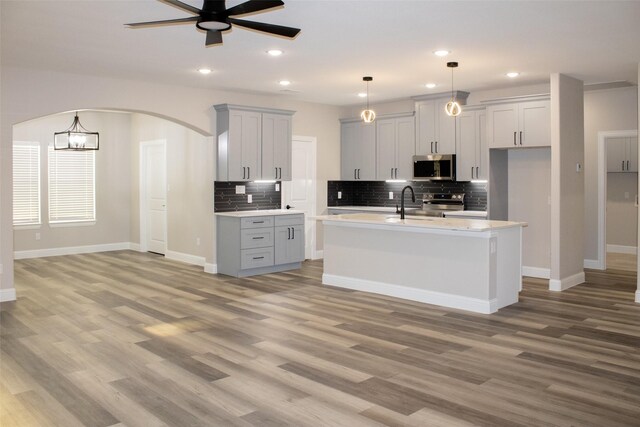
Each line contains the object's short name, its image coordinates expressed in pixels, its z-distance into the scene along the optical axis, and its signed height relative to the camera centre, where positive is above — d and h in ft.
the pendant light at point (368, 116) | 22.86 +3.27
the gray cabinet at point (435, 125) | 27.37 +3.48
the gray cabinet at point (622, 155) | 32.37 +2.23
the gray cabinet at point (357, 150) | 31.32 +2.58
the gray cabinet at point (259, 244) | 25.91 -2.40
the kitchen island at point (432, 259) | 18.71 -2.43
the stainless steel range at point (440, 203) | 27.20 -0.50
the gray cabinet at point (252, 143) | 26.53 +2.60
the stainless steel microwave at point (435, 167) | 27.22 +1.33
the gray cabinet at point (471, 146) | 26.35 +2.31
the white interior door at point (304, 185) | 30.86 +0.54
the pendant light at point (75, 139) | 31.37 +3.47
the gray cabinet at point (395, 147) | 29.27 +2.55
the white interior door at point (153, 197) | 33.63 -0.09
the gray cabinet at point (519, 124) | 24.06 +3.08
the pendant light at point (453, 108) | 20.89 +3.27
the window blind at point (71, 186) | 33.73 +0.64
